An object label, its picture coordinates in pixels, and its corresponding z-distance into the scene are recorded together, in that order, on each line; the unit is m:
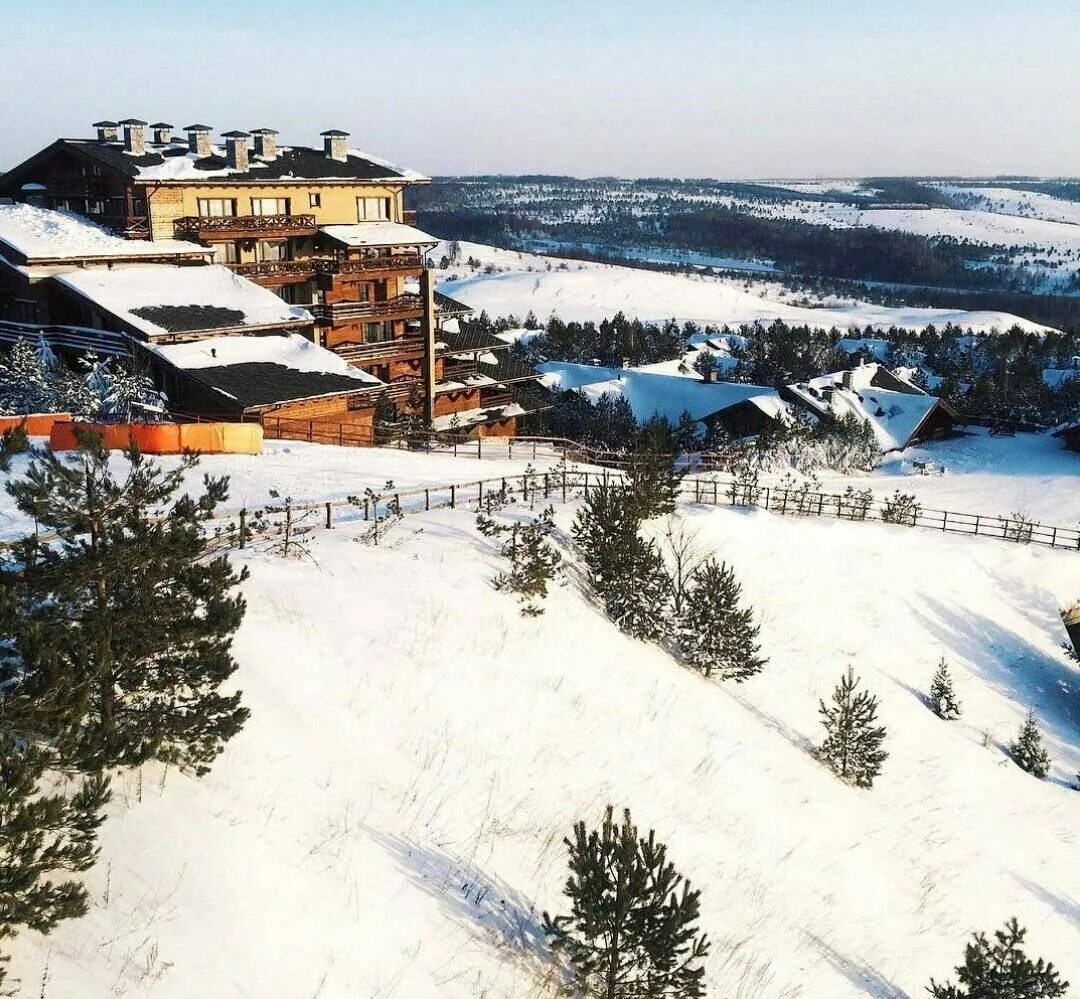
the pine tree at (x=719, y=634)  21.41
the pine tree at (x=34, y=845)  7.98
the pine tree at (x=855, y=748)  20.00
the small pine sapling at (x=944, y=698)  25.16
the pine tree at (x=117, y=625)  9.25
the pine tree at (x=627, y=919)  10.74
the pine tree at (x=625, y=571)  21.53
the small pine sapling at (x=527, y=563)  19.89
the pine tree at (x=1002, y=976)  13.18
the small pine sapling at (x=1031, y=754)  23.61
